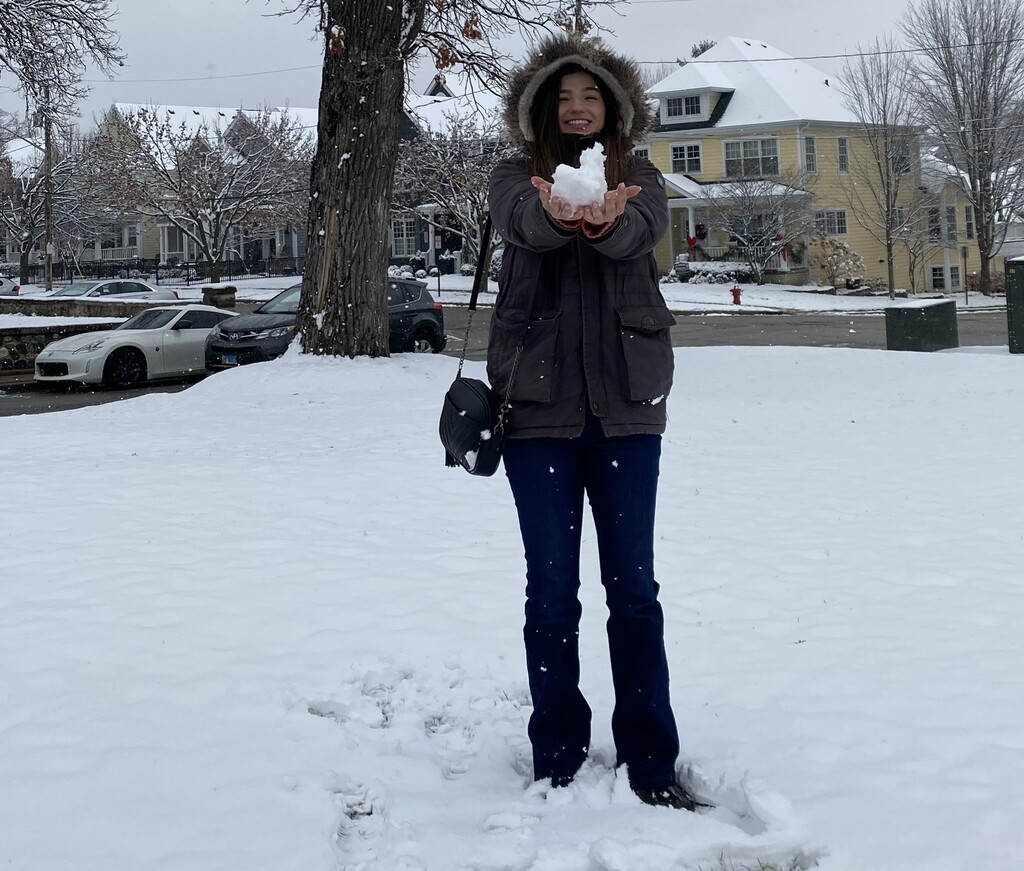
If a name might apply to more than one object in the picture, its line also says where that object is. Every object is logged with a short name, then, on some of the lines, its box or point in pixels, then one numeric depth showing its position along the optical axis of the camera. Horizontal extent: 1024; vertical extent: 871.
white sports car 17.31
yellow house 48.72
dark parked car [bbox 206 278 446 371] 17.24
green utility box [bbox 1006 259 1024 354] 16.98
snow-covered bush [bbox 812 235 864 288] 48.09
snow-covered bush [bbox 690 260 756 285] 46.16
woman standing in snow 3.21
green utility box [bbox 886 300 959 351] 18.22
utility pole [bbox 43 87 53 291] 34.02
